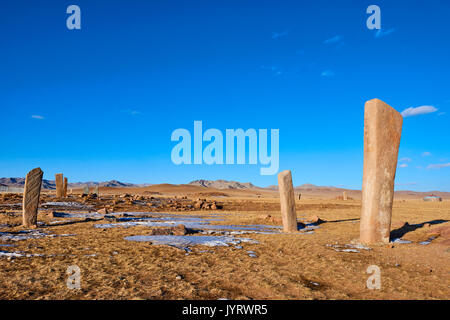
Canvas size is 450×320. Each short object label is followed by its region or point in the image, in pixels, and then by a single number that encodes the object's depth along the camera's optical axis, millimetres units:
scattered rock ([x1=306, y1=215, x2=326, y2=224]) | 13719
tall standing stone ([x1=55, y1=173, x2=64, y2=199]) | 25984
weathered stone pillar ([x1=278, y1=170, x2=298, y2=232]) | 11016
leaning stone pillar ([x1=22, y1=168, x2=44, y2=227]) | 10586
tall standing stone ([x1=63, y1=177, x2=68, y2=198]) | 26662
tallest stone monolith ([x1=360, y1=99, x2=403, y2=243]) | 8305
